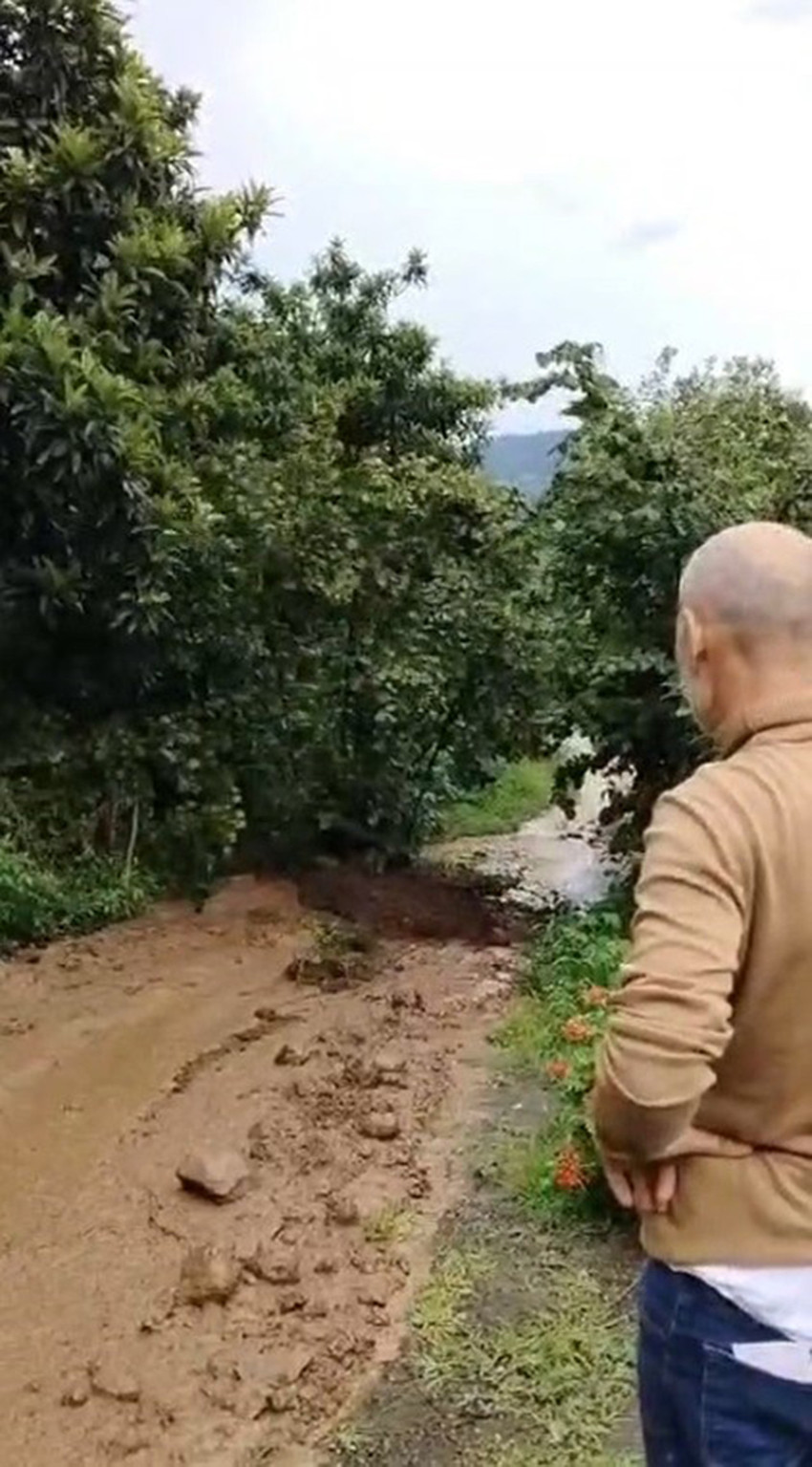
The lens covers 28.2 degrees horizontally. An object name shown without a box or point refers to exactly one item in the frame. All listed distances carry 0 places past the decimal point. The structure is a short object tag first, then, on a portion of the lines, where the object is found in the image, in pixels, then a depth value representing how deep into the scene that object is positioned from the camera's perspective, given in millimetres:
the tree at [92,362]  7633
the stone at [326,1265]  4410
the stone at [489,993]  7441
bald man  1576
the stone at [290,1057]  6246
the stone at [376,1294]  4219
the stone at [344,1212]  4734
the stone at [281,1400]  3746
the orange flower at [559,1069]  5641
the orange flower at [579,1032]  5711
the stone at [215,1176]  4859
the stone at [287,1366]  3857
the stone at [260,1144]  5234
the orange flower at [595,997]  5790
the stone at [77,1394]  3793
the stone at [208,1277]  4234
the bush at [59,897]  7805
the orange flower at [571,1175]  4633
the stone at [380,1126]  5418
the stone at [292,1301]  4191
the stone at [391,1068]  6043
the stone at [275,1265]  4355
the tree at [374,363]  10906
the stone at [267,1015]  6957
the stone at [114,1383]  3811
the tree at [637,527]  8422
